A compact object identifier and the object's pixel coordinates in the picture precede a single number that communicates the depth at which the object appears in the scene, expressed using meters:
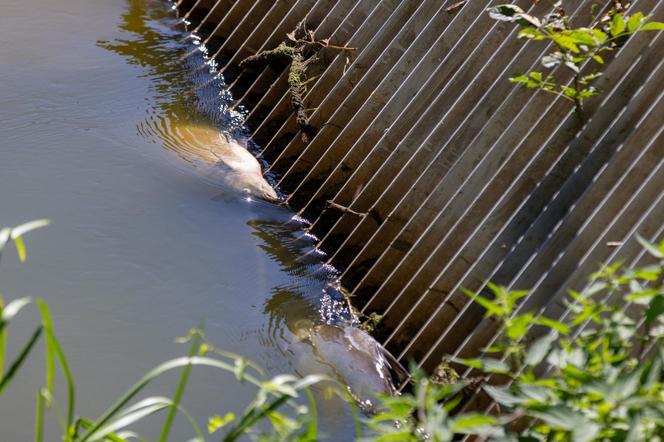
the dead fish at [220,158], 11.92
